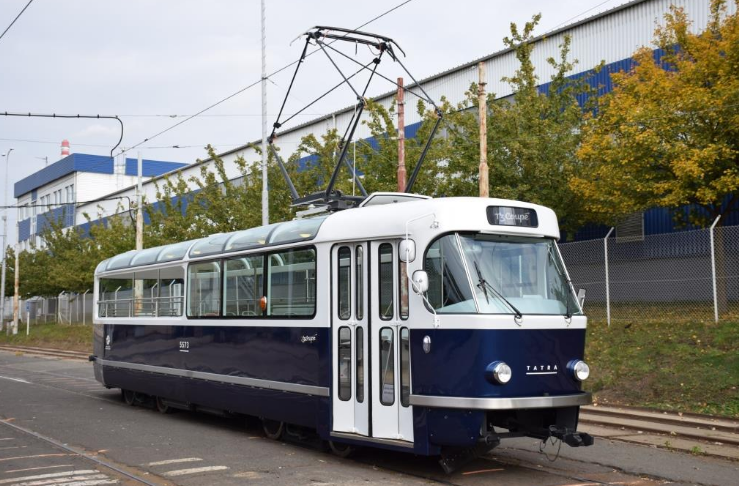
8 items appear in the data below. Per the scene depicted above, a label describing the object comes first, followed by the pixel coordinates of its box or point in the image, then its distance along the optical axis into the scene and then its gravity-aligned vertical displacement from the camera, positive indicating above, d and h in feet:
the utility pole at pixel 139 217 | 109.70 +10.97
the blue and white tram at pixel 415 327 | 29.30 -1.22
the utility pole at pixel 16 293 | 179.03 +2.35
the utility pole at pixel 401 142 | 68.11 +12.49
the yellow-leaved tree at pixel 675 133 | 63.16 +11.94
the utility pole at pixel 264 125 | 84.89 +17.78
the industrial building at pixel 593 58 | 83.25 +26.63
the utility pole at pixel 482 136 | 59.98 +11.22
